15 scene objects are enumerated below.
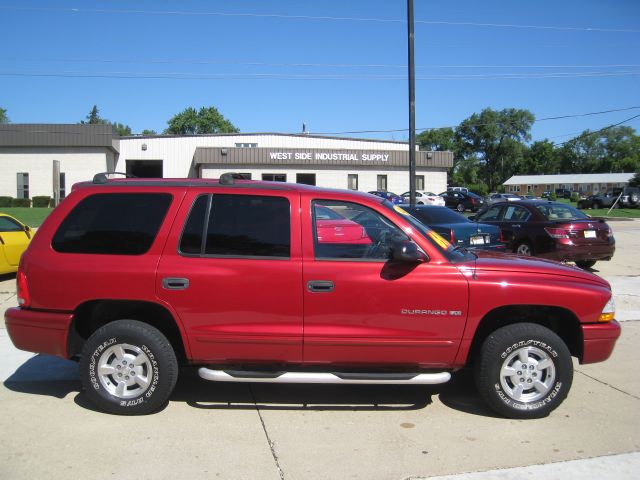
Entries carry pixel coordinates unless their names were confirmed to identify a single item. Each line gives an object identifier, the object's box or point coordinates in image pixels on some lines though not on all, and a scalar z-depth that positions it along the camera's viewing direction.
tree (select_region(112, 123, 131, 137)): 129.07
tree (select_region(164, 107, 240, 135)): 107.38
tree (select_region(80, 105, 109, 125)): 126.62
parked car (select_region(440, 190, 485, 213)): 41.91
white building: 42.84
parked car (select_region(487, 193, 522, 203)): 51.16
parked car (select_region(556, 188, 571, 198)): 75.54
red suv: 4.20
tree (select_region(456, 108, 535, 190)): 109.94
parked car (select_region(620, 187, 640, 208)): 48.31
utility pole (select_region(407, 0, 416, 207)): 10.84
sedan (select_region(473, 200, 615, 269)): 10.91
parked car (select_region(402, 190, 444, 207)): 39.44
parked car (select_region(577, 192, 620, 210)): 47.75
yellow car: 10.28
